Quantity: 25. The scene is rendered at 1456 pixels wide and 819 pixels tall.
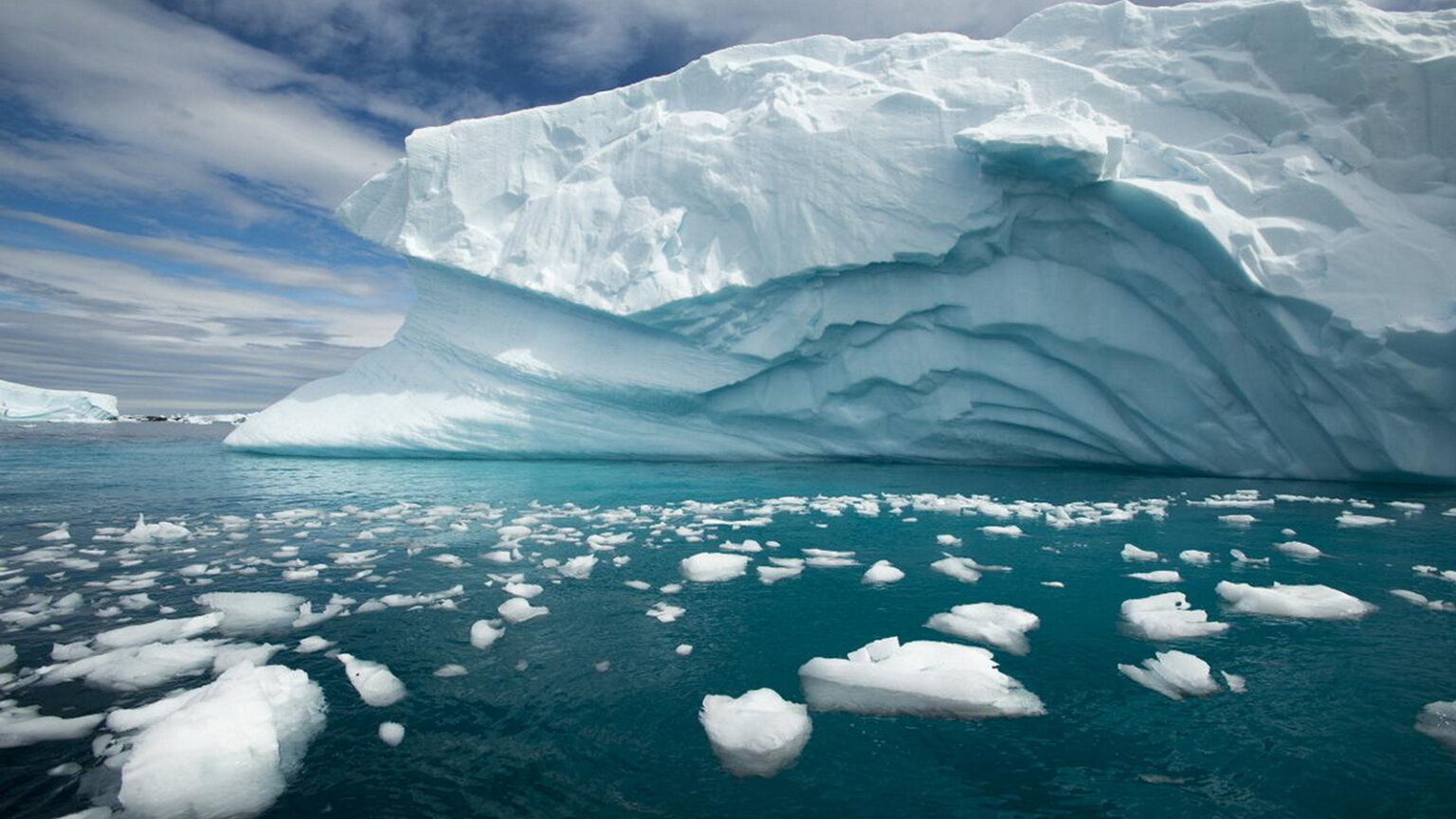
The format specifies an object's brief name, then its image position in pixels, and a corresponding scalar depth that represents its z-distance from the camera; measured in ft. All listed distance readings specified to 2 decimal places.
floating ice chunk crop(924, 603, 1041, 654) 11.87
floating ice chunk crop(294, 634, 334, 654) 11.39
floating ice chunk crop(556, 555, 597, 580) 16.57
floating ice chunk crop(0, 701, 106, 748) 8.23
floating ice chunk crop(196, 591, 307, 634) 12.46
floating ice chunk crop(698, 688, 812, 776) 8.11
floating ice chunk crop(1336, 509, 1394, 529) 22.63
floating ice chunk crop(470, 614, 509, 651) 11.73
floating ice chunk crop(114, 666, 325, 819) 7.08
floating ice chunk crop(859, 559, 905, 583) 16.06
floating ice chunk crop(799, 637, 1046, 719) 9.34
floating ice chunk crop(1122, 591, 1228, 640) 12.29
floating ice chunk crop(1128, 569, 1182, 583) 15.76
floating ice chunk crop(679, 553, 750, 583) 16.31
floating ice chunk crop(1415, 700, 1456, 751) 8.55
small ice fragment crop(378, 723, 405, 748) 8.50
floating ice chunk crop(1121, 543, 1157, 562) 18.15
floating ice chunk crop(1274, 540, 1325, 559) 18.28
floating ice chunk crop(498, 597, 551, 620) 13.18
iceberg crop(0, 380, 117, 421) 117.60
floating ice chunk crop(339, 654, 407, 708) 9.61
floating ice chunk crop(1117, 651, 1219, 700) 9.92
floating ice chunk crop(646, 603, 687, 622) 13.25
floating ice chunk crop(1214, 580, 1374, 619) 13.29
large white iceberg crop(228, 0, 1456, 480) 32.37
